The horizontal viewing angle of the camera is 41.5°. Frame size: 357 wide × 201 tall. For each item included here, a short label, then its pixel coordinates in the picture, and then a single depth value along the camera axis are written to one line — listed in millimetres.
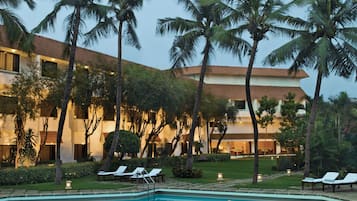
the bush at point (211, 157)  41381
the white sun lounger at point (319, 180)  18328
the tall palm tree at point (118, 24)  22625
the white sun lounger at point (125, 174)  22062
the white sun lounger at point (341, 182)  17906
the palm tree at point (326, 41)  19906
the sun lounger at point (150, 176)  21794
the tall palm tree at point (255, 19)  18859
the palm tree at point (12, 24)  19094
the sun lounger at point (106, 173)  22359
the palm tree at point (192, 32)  23062
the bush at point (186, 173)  23656
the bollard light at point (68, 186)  18669
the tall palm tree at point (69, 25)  19828
